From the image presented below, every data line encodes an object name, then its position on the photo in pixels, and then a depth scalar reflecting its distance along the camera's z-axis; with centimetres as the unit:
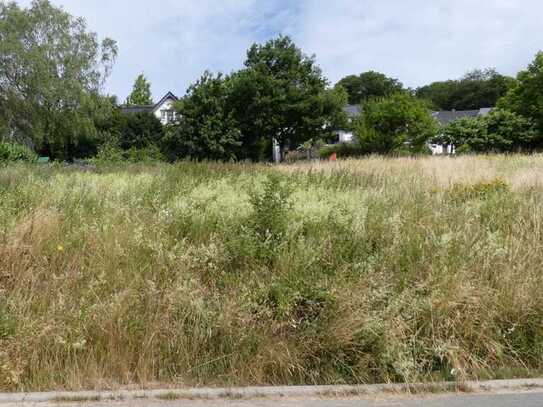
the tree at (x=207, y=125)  3175
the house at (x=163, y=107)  5725
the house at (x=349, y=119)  3488
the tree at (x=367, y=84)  9588
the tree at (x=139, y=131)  4478
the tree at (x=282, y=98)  3117
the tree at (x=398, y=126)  2900
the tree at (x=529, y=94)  3396
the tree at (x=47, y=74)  2895
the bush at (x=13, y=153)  1488
